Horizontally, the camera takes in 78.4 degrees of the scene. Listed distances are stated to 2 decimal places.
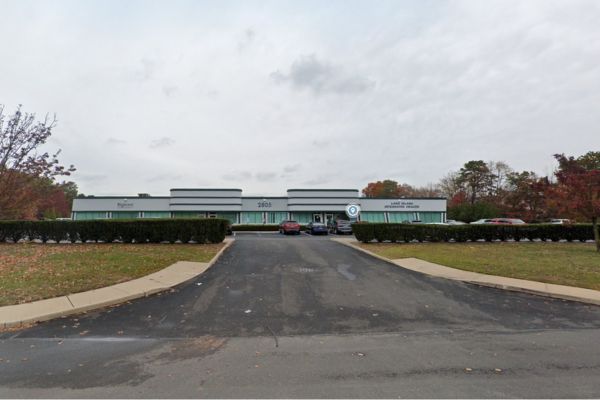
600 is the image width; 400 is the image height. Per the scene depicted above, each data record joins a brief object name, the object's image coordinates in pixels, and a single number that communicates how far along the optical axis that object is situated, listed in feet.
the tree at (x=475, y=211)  185.26
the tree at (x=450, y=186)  236.79
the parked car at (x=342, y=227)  111.04
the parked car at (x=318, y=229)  112.40
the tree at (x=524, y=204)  165.37
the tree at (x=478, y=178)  220.84
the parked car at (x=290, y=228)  114.30
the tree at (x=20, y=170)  54.34
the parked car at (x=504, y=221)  124.67
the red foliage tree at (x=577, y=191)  54.13
